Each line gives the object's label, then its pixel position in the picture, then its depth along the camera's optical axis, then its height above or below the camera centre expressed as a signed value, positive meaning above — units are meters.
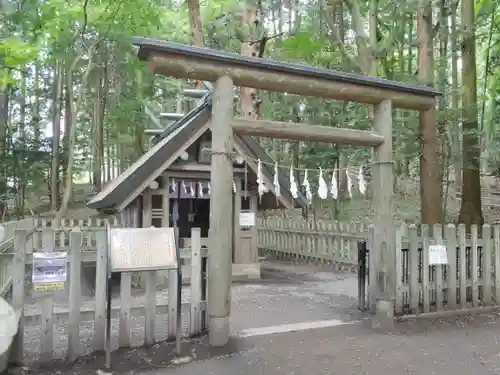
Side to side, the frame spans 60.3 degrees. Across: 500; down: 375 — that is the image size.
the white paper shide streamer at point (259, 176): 6.68 +0.37
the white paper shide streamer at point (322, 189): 6.57 +0.17
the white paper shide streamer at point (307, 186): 6.79 +0.22
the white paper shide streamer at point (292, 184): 6.63 +0.26
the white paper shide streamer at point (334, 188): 6.58 +0.19
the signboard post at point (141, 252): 4.81 -0.61
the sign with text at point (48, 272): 4.70 -0.79
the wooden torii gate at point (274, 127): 5.53 +1.05
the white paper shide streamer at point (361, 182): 6.46 +0.27
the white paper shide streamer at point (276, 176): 6.32 +0.35
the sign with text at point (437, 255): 7.04 -0.90
